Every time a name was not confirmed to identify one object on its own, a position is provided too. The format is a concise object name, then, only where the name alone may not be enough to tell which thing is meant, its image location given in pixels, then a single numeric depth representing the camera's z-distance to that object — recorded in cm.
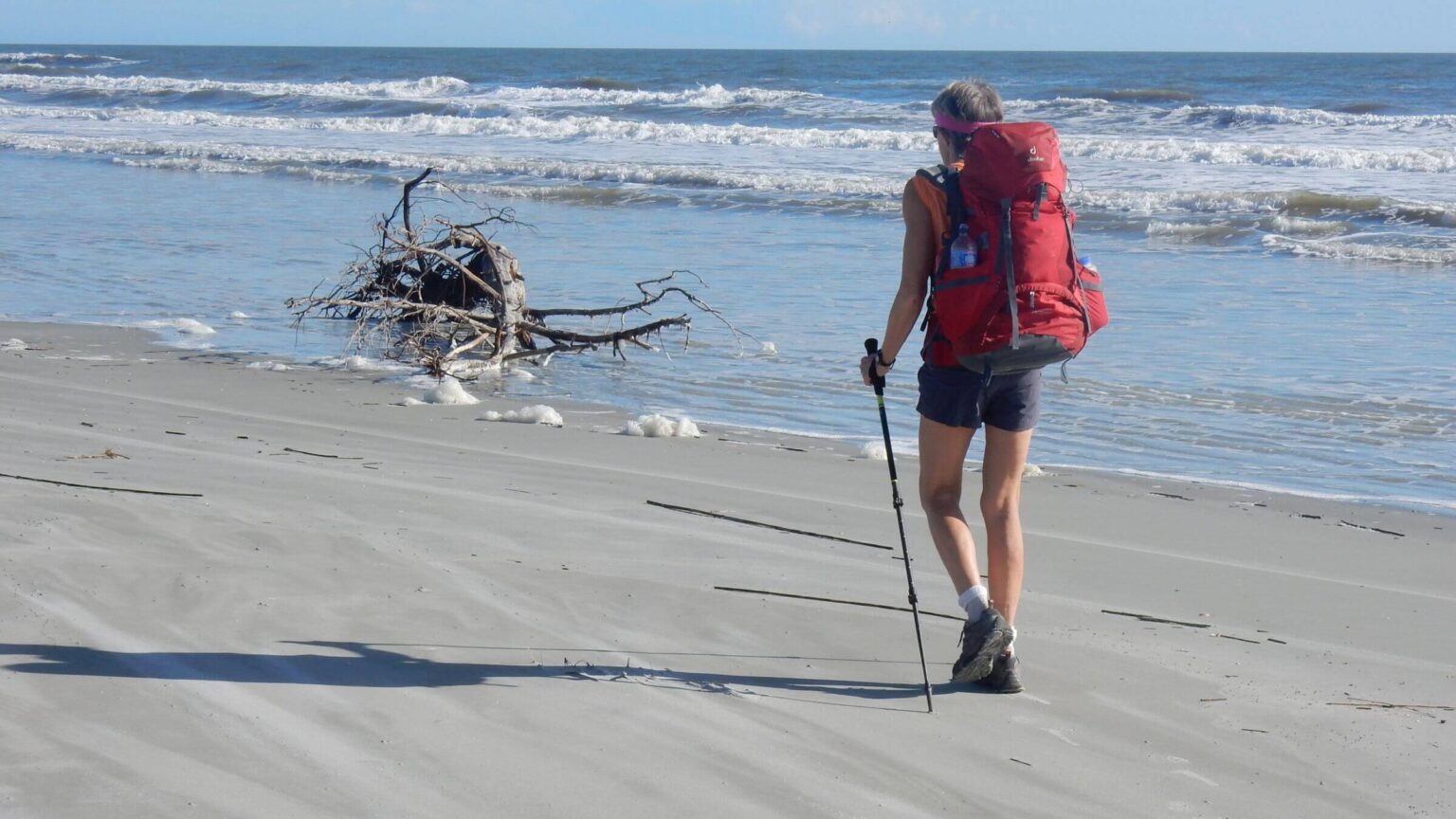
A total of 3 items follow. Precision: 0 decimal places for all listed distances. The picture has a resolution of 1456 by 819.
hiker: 703
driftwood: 1792
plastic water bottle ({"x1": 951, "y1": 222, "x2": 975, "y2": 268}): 675
